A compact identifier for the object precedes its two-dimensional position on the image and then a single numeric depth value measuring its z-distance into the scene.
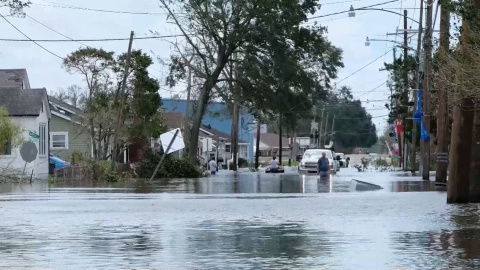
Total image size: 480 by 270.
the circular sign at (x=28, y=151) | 44.06
